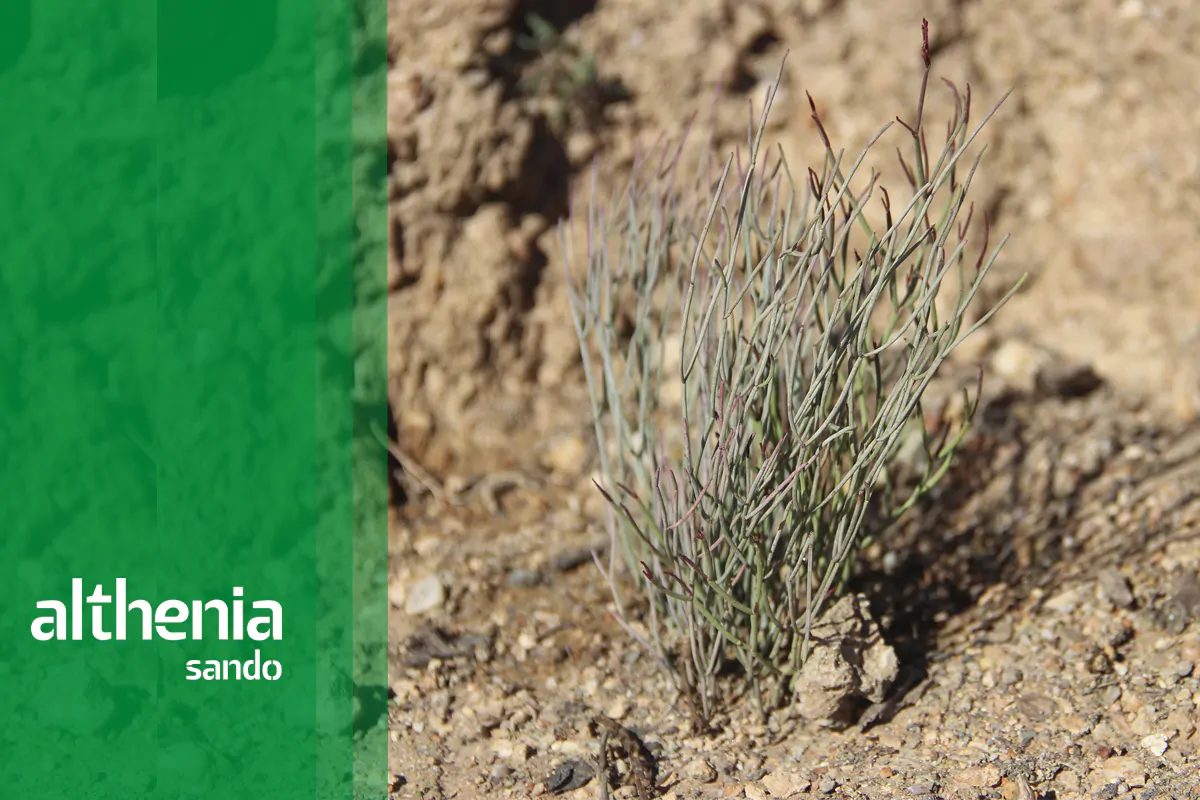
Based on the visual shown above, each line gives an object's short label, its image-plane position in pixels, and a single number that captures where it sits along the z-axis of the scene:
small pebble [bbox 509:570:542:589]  1.68
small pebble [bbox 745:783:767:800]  1.57
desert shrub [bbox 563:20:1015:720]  1.52
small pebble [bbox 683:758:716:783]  1.58
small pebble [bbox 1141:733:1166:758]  1.57
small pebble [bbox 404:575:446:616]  1.68
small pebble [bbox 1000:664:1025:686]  1.61
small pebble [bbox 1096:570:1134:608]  1.63
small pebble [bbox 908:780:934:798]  1.56
